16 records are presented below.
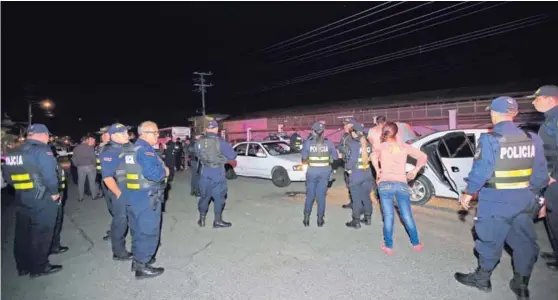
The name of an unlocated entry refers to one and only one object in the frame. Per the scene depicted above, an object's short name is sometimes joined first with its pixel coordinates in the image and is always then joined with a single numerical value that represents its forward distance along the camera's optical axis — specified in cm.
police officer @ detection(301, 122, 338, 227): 559
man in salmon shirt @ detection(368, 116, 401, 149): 547
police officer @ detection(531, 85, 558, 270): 367
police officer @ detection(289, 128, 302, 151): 1526
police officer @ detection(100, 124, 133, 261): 450
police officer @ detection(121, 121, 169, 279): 380
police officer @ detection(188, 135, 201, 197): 922
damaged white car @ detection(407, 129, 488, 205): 638
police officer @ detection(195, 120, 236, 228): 581
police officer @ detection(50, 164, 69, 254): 458
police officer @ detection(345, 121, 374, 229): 554
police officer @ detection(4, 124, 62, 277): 389
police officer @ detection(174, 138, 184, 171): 1538
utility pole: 3628
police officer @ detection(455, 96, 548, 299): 314
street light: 3456
